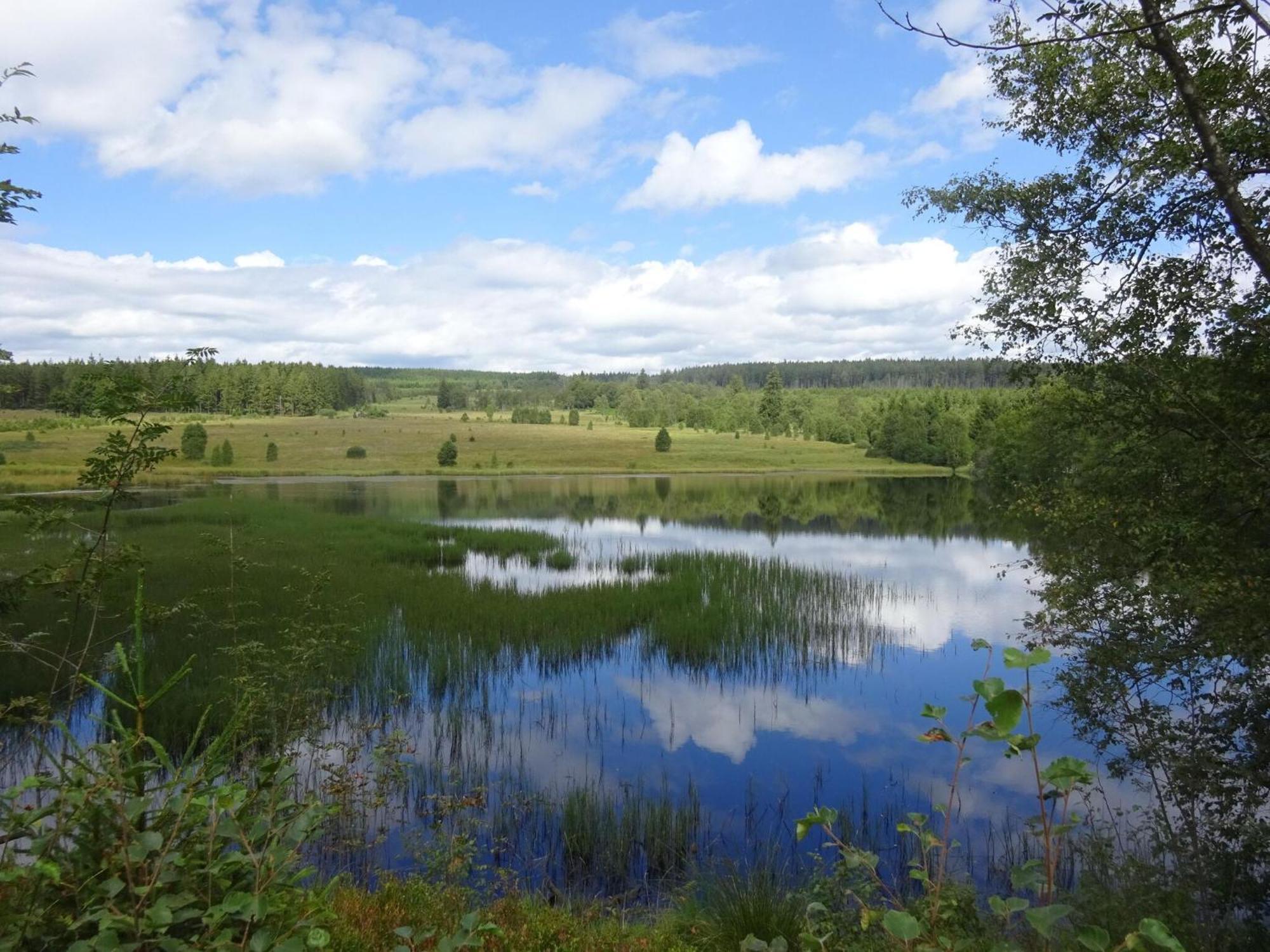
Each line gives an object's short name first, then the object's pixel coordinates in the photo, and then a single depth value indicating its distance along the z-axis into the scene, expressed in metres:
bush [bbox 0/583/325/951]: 2.42
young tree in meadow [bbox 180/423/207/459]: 60.71
